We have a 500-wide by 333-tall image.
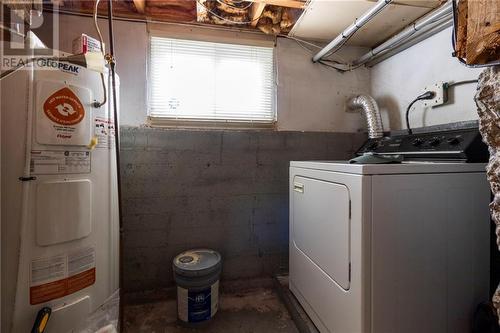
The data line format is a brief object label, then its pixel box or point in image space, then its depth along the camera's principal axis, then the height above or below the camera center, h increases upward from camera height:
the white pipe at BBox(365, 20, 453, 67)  1.61 +0.93
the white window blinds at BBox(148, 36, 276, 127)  1.93 +0.66
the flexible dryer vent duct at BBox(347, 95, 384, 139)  1.99 +0.42
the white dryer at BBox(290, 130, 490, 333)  1.00 -0.35
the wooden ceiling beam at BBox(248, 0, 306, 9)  1.67 +1.12
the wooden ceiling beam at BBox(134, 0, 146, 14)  1.72 +1.14
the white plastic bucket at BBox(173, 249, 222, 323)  1.57 -0.81
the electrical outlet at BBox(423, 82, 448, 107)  1.63 +0.47
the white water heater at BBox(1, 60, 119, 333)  1.09 -0.14
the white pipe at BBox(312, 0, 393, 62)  1.40 +0.91
